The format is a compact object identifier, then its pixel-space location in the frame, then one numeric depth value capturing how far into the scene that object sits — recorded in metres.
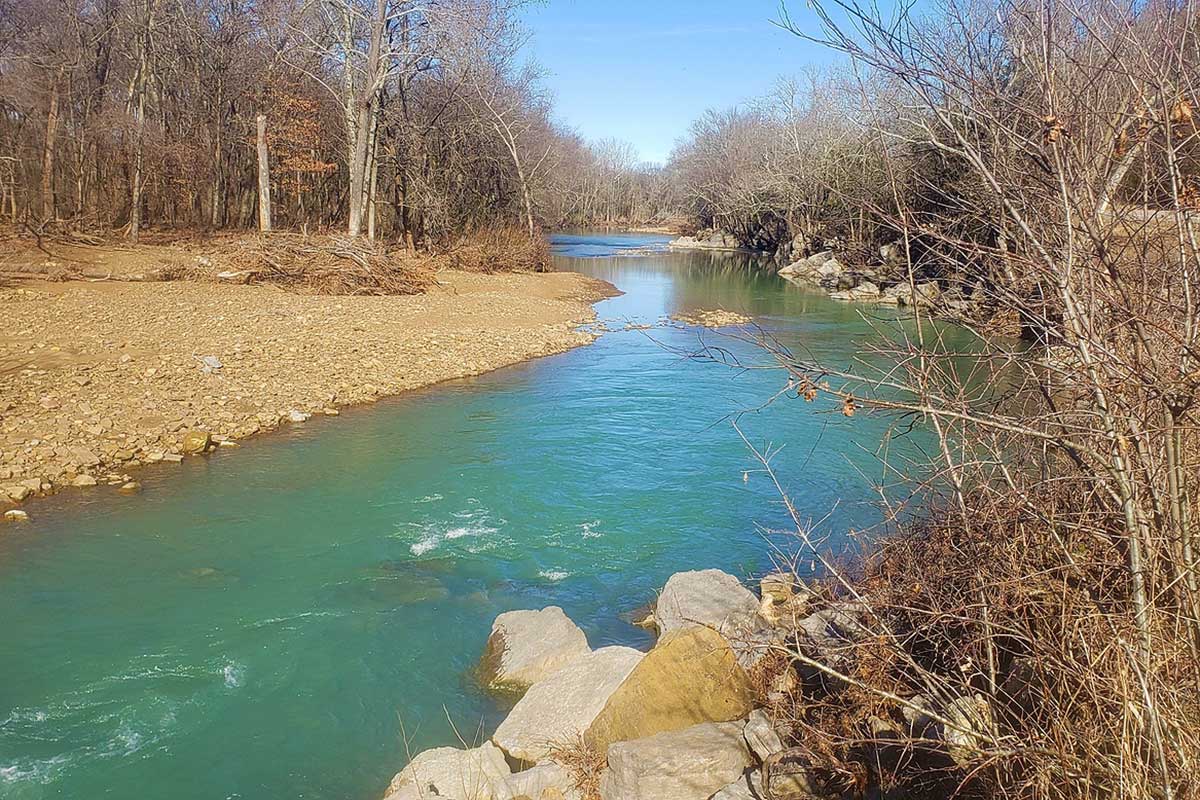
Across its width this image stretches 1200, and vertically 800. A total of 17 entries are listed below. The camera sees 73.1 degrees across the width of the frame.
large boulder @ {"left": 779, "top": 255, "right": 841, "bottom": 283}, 31.09
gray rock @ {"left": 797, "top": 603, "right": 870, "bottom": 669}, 3.66
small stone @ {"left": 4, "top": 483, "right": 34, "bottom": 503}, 7.72
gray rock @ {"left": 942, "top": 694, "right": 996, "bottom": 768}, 3.06
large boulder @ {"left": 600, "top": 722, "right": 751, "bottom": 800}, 3.76
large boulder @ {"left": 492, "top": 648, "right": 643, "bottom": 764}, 4.58
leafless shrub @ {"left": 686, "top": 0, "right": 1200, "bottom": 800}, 2.44
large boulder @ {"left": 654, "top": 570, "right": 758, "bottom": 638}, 5.18
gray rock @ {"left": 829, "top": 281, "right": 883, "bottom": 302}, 26.69
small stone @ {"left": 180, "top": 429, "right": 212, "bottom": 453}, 9.32
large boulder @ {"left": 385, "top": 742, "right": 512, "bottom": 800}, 4.12
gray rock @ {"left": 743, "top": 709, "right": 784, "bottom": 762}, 3.85
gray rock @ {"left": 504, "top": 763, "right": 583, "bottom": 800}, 4.11
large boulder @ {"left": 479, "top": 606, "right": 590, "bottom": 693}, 5.37
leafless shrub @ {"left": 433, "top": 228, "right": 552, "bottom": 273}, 26.80
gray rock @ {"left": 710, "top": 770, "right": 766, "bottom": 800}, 3.64
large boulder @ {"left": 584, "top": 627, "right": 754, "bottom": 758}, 4.31
